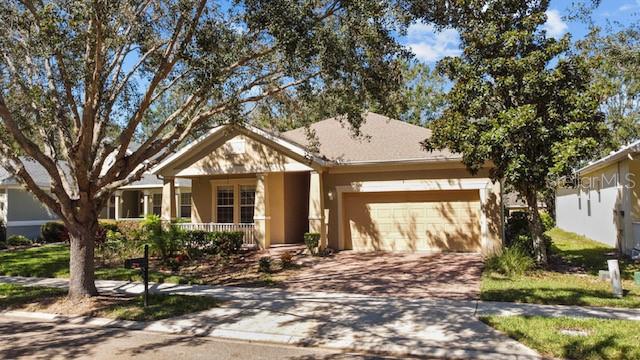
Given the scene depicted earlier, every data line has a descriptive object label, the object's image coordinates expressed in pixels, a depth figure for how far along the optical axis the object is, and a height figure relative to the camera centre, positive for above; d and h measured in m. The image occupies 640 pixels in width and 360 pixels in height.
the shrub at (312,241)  17.52 -0.92
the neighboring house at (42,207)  25.15 +0.95
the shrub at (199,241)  17.88 -0.85
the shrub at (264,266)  14.91 -1.48
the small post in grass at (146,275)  10.32 -1.15
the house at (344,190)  17.64 +0.90
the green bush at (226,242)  17.95 -0.91
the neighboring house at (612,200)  16.61 +0.33
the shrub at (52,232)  25.02 -0.57
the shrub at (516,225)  17.92 -0.57
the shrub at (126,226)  24.90 -0.35
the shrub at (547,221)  27.95 -0.70
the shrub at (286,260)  15.64 -1.41
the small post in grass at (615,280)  10.48 -1.50
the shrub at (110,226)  25.29 -0.33
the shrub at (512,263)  13.41 -1.44
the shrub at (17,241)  23.39 -0.89
